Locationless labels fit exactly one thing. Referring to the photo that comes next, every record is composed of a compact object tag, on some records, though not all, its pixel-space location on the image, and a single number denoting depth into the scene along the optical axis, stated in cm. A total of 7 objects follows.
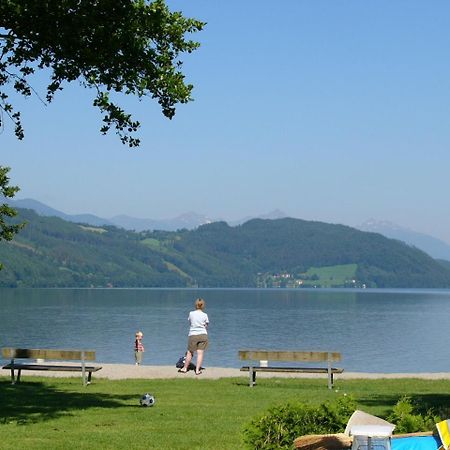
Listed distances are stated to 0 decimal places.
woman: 2447
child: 3653
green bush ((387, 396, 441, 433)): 751
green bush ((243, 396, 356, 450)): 823
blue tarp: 668
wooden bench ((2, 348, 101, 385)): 2186
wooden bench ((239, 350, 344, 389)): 2200
